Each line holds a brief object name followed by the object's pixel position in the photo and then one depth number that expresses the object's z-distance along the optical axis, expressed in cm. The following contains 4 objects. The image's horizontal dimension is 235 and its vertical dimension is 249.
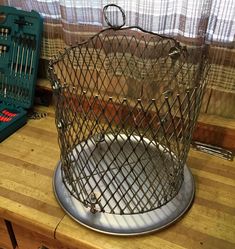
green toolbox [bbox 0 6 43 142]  75
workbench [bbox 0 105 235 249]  49
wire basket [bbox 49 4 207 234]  50
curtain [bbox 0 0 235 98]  57
